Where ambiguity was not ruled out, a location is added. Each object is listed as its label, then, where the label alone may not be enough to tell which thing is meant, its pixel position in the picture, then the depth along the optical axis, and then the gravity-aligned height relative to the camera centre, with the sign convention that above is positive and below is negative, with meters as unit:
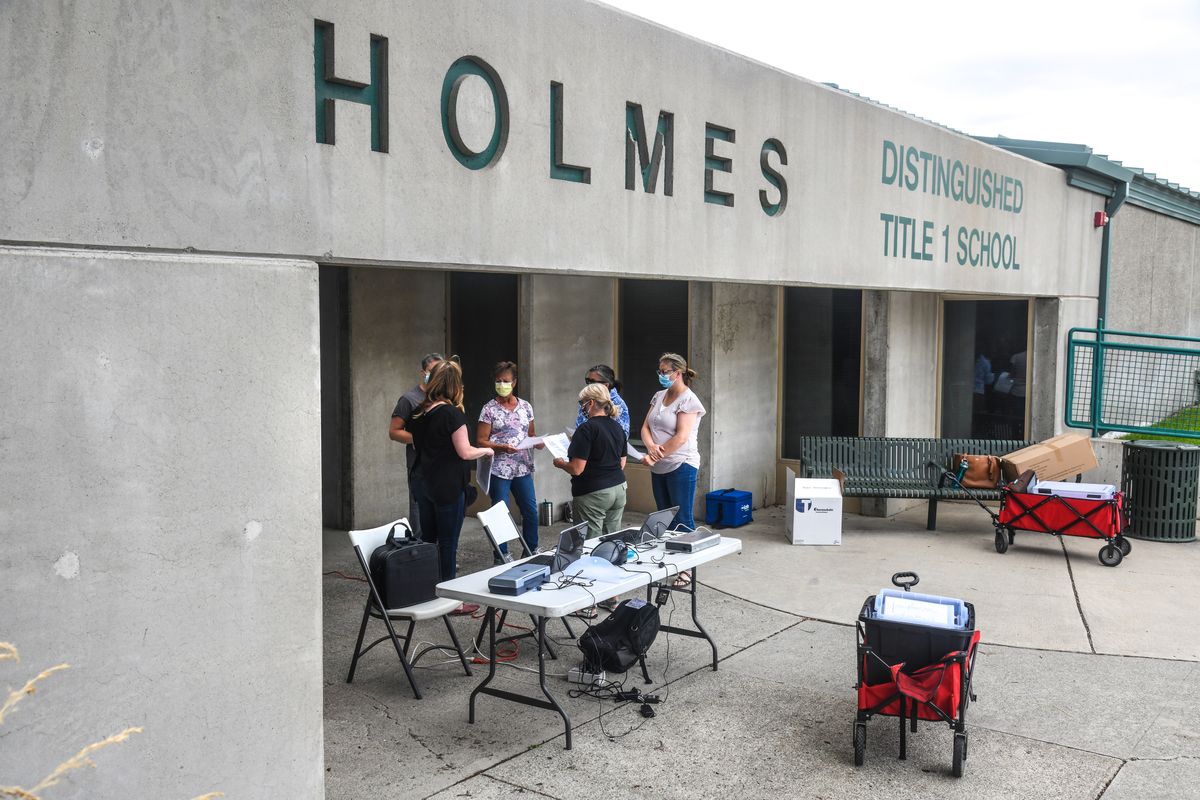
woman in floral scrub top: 8.94 -0.89
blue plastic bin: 11.30 -1.80
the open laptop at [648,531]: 7.16 -1.31
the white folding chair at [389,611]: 6.57 -1.69
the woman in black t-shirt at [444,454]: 7.74 -0.88
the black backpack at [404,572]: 6.64 -1.47
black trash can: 10.73 -1.51
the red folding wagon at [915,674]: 5.54 -1.73
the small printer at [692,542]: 6.95 -1.34
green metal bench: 11.22 -1.29
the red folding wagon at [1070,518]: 9.60 -1.61
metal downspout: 14.32 +1.16
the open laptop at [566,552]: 6.39 -1.31
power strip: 6.73 -2.12
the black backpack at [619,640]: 6.76 -1.90
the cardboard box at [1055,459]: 10.79 -1.23
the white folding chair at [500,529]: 7.34 -1.35
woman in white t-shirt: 9.23 -0.91
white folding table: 5.79 -1.42
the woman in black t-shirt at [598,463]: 7.98 -0.97
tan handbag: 10.90 -1.36
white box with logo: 10.55 -1.74
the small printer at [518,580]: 5.92 -1.35
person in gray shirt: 8.66 -0.64
